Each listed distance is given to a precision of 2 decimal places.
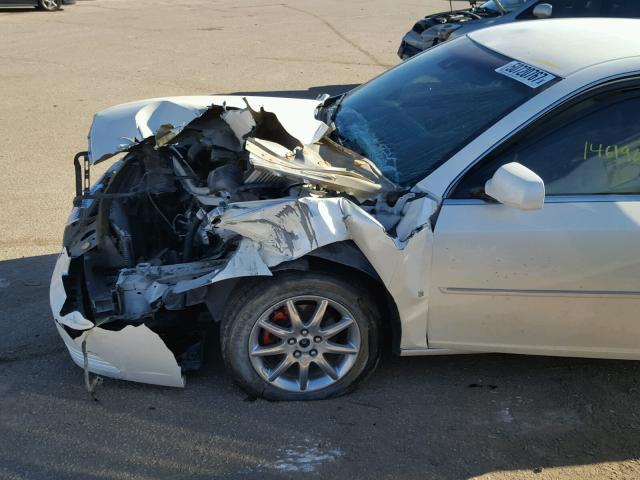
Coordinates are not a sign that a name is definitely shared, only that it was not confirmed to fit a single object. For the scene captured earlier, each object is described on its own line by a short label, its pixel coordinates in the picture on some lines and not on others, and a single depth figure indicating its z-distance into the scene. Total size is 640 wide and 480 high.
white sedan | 3.30
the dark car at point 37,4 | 16.32
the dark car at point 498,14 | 8.76
